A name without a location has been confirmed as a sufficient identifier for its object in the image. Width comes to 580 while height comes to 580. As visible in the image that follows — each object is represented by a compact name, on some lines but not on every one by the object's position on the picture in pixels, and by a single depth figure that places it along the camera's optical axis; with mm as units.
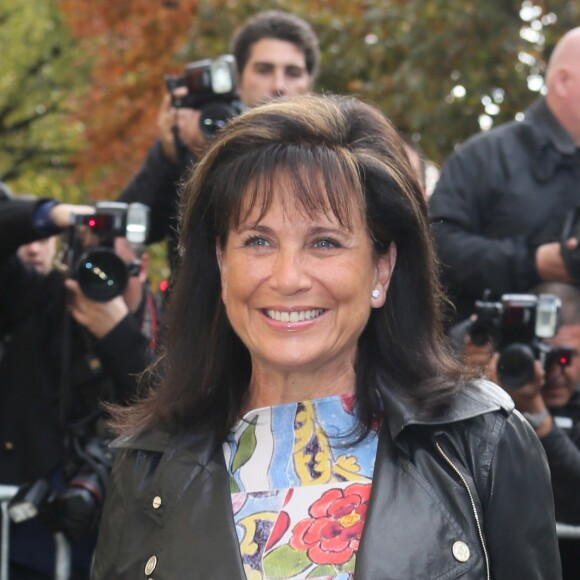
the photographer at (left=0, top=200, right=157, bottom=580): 4562
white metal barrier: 4543
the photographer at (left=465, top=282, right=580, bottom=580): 4129
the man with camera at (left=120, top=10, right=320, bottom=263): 4910
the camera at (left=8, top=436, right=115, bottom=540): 4477
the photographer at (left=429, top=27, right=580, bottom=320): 4680
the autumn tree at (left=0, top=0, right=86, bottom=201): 20500
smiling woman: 2611
